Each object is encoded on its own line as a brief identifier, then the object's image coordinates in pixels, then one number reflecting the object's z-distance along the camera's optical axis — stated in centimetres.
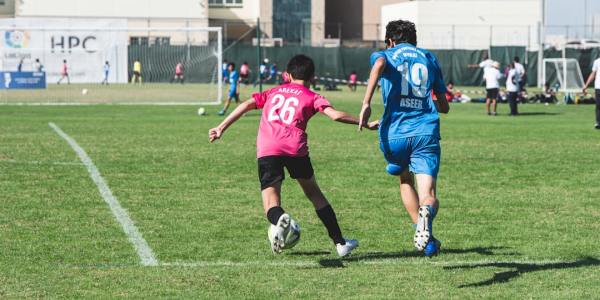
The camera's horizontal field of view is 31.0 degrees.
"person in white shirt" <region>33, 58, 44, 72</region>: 4570
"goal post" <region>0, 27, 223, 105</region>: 4262
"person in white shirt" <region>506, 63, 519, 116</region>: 3214
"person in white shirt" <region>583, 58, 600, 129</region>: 2436
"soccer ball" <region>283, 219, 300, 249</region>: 805
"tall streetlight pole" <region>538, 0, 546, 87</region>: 5482
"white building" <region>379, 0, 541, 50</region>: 7575
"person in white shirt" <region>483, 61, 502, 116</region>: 3173
